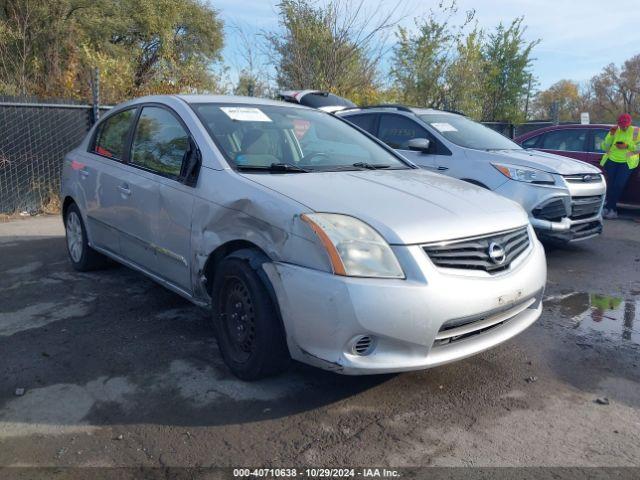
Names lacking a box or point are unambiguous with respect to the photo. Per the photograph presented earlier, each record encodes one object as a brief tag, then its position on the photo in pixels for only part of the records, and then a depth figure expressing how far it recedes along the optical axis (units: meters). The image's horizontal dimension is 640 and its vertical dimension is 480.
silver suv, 6.20
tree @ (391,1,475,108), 17.33
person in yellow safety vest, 9.01
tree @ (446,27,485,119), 17.45
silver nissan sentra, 2.79
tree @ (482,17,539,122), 19.83
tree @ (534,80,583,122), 53.46
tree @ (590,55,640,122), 51.03
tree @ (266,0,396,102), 13.21
